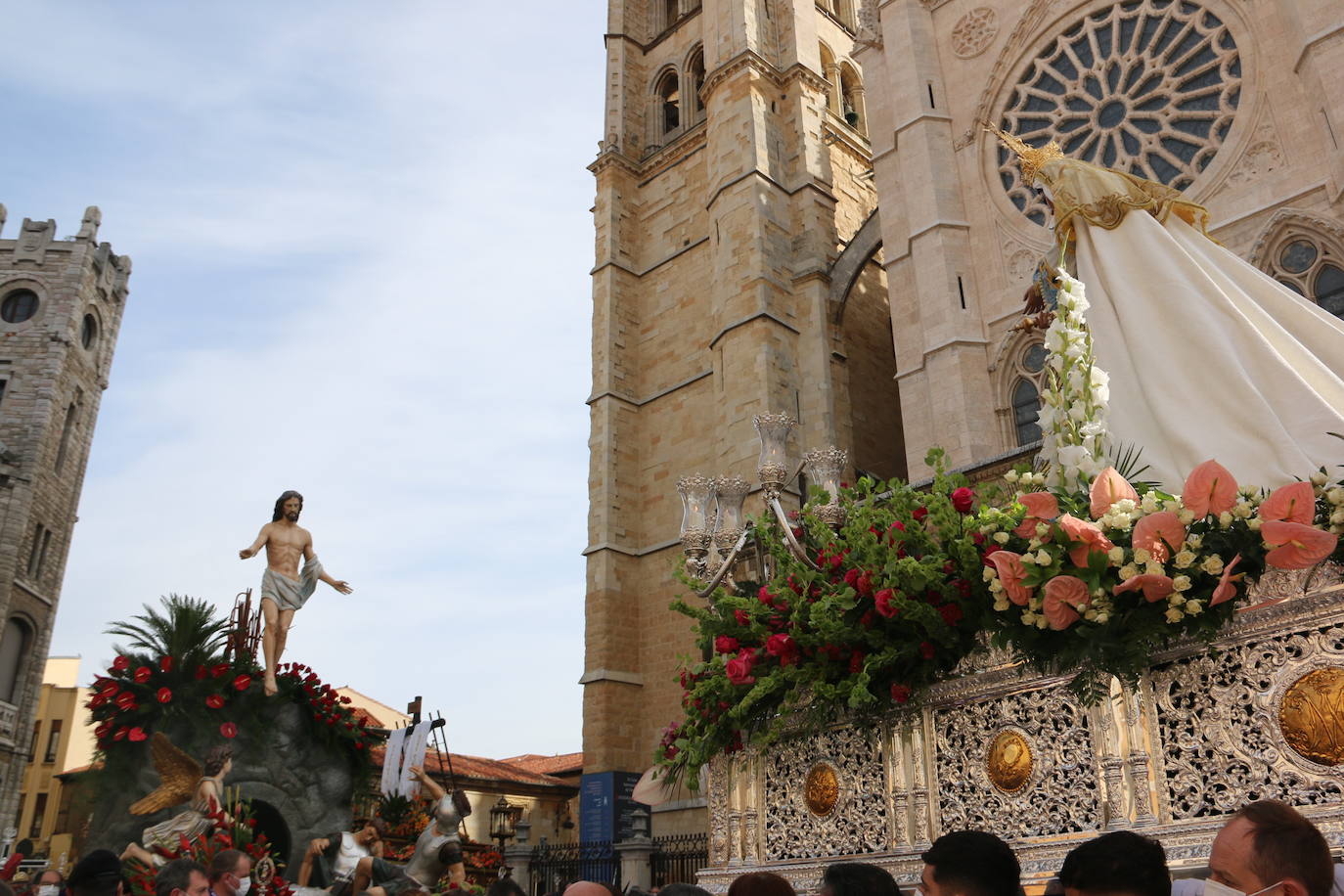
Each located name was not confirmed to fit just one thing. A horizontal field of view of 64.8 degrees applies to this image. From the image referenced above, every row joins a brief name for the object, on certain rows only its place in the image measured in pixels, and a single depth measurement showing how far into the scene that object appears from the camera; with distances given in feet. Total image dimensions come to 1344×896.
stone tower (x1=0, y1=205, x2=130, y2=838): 95.45
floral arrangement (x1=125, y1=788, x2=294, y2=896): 21.08
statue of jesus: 29.01
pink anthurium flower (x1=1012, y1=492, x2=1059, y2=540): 10.17
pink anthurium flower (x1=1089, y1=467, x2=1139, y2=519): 9.96
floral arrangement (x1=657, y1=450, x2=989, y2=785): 11.02
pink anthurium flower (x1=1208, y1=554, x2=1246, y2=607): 8.80
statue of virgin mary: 11.32
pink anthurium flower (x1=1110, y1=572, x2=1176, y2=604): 8.98
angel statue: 22.72
